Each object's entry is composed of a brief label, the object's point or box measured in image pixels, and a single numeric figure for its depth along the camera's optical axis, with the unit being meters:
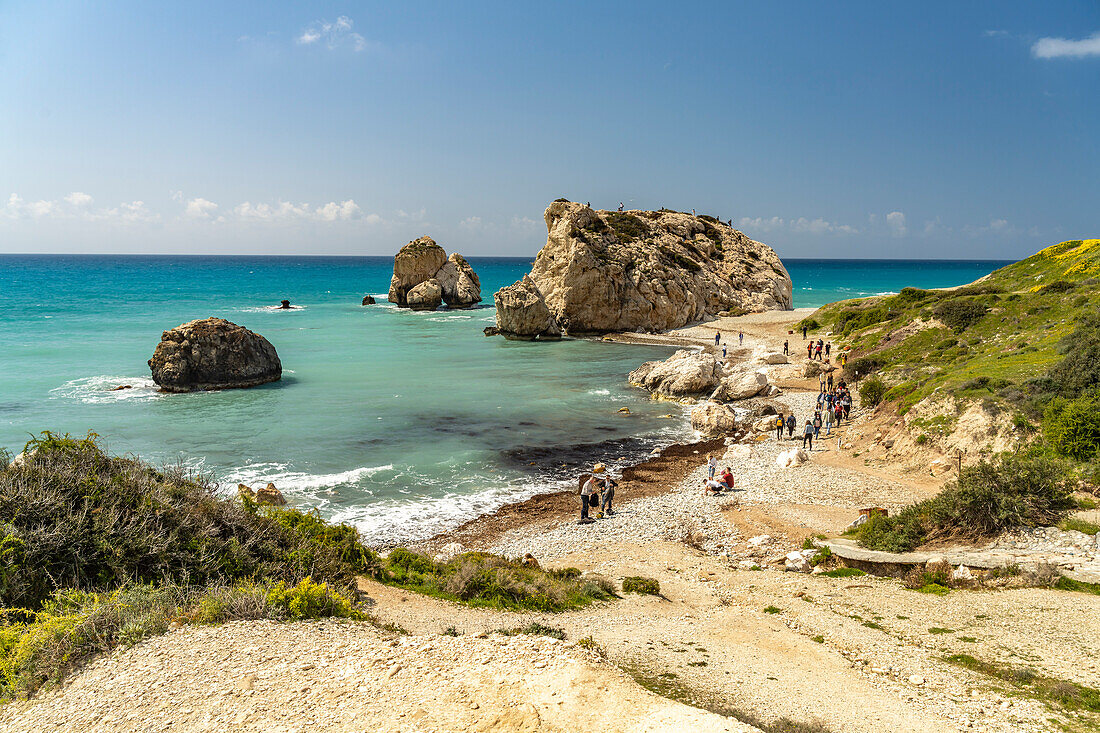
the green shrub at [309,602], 7.78
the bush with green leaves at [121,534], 7.68
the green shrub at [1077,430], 14.43
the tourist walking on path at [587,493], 17.28
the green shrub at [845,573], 12.02
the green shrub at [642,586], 11.55
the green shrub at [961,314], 32.28
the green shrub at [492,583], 10.24
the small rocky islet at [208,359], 32.75
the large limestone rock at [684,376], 33.06
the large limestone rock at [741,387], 32.03
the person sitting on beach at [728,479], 19.27
